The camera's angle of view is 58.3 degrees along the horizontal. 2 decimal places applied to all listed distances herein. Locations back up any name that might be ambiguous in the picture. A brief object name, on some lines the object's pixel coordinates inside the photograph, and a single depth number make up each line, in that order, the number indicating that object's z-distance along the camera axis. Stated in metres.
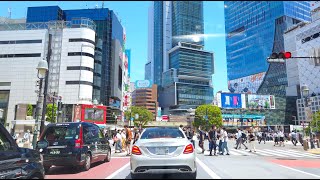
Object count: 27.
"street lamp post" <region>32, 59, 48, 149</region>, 12.64
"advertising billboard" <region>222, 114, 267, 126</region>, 99.69
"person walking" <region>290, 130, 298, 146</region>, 30.72
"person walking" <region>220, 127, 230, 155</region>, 17.97
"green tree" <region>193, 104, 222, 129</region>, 88.88
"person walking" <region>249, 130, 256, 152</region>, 20.42
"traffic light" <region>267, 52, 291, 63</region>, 14.10
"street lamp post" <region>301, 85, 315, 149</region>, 22.31
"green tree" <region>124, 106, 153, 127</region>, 110.12
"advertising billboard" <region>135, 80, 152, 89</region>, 134.25
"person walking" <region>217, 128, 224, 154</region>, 17.80
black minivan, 9.84
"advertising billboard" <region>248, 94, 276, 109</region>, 98.28
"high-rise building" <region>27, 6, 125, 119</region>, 83.19
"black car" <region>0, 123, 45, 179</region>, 5.01
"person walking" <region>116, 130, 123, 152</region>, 20.94
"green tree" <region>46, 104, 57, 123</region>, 57.58
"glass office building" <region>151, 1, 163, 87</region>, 196.88
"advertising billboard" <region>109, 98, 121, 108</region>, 89.75
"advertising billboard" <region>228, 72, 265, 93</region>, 139.89
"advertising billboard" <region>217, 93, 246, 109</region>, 92.31
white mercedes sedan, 7.21
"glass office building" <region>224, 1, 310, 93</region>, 129.88
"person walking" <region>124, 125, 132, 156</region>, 19.19
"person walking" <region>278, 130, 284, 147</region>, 28.30
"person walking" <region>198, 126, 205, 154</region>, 19.17
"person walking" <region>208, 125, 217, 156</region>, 17.17
